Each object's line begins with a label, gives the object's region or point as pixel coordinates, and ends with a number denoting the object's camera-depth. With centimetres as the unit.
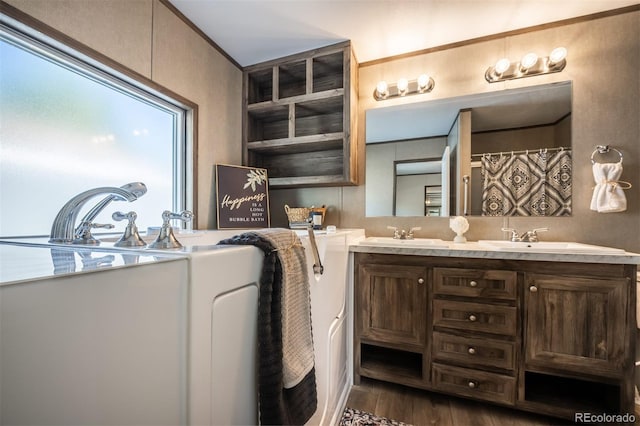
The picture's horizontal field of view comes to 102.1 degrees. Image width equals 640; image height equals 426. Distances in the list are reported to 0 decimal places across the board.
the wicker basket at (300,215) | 208
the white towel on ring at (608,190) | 152
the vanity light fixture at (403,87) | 197
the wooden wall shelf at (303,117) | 195
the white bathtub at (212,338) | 46
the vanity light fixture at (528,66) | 170
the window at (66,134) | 106
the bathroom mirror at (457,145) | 176
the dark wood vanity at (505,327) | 125
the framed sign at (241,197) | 196
